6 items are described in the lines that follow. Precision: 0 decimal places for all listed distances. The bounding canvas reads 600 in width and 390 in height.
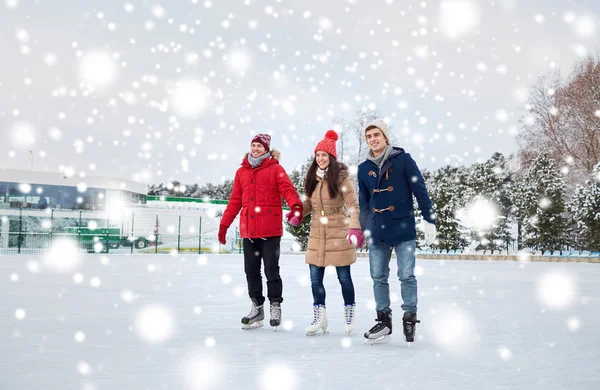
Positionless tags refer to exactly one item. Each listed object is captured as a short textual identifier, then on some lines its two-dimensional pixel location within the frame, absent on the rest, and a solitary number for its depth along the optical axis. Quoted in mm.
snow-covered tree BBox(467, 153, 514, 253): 30219
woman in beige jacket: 4906
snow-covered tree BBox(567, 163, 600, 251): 25578
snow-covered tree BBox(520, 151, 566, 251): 27875
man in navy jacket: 4637
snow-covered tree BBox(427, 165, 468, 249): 32375
